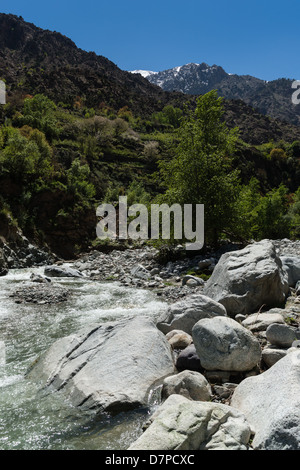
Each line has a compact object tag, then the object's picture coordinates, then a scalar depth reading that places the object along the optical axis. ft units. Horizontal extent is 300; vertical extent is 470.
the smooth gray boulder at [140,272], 53.78
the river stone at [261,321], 24.19
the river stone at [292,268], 38.34
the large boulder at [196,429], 11.43
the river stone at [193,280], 44.33
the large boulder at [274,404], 11.02
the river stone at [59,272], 57.79
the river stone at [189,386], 16.12
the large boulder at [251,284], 30.42
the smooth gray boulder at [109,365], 16.70
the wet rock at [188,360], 19.63
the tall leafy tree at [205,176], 59.11
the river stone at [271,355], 18.45
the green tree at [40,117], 163.73
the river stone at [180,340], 23.11
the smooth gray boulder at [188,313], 25.08
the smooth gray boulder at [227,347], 18.42
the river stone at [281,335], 19.97
